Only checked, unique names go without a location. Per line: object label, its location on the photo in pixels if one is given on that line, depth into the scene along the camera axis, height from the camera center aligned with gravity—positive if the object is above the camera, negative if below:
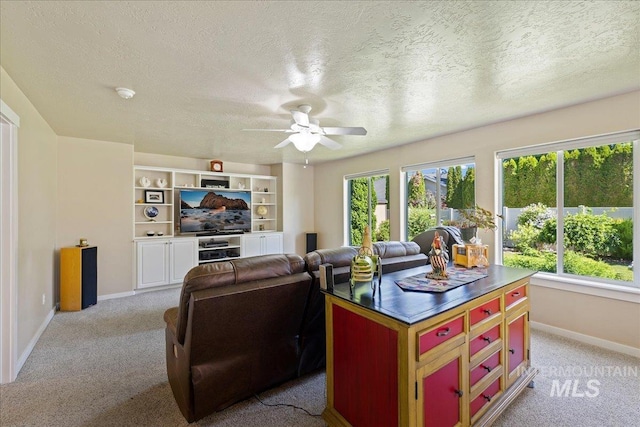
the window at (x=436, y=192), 4.16 +0.33
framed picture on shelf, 5.18 +0.35
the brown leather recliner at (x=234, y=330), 1.69 -0.75
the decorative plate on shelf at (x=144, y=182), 5.07 +0.60
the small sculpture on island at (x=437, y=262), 2.04 -0.35
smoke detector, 2.52 +1.11
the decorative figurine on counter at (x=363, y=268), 1.80 -0.35
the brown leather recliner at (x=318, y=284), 2.10 -0.51
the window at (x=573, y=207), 2.88 +0.06
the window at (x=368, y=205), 5.55 +0.18
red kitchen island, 1.35 -0.78
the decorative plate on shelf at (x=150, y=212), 5.24 +0.05
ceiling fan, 2.77 +0.85
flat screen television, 5.47 +0.09
